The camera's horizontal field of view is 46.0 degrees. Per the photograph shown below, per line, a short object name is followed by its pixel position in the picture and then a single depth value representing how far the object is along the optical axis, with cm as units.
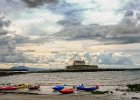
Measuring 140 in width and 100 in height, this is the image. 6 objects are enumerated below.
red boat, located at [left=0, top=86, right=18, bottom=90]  3662
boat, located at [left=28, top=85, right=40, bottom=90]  3788
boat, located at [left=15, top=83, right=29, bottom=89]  3871
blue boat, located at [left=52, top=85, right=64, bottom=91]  3605
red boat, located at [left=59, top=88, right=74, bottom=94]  3167
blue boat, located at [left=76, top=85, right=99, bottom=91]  3530
